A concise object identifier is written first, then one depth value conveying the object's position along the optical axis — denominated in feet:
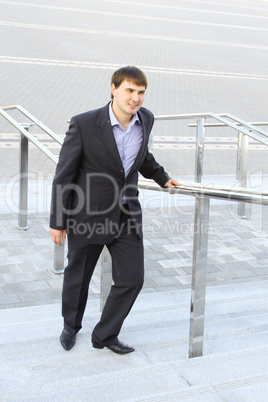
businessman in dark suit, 7.45
